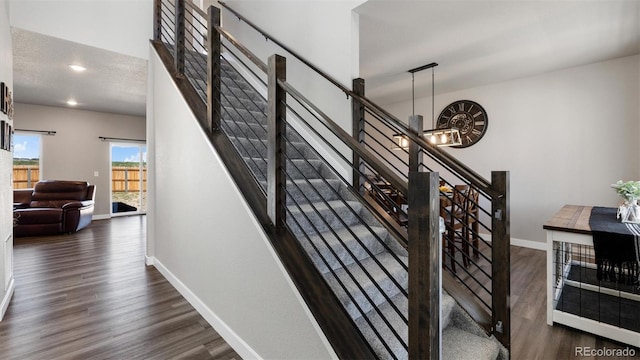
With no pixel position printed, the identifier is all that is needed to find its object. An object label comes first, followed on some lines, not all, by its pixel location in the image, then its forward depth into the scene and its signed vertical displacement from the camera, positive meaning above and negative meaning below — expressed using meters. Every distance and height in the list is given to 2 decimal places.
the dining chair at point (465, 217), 3.64 -0.47
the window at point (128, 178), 7.61 +0.07
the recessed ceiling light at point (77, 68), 3.95 +1.51
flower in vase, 2.45 -0.10
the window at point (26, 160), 6.34 +0.46
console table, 2.14 -1.01
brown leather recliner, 5.07 -0.48
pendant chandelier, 4.31 +0.66
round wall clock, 5.18 +1.07
